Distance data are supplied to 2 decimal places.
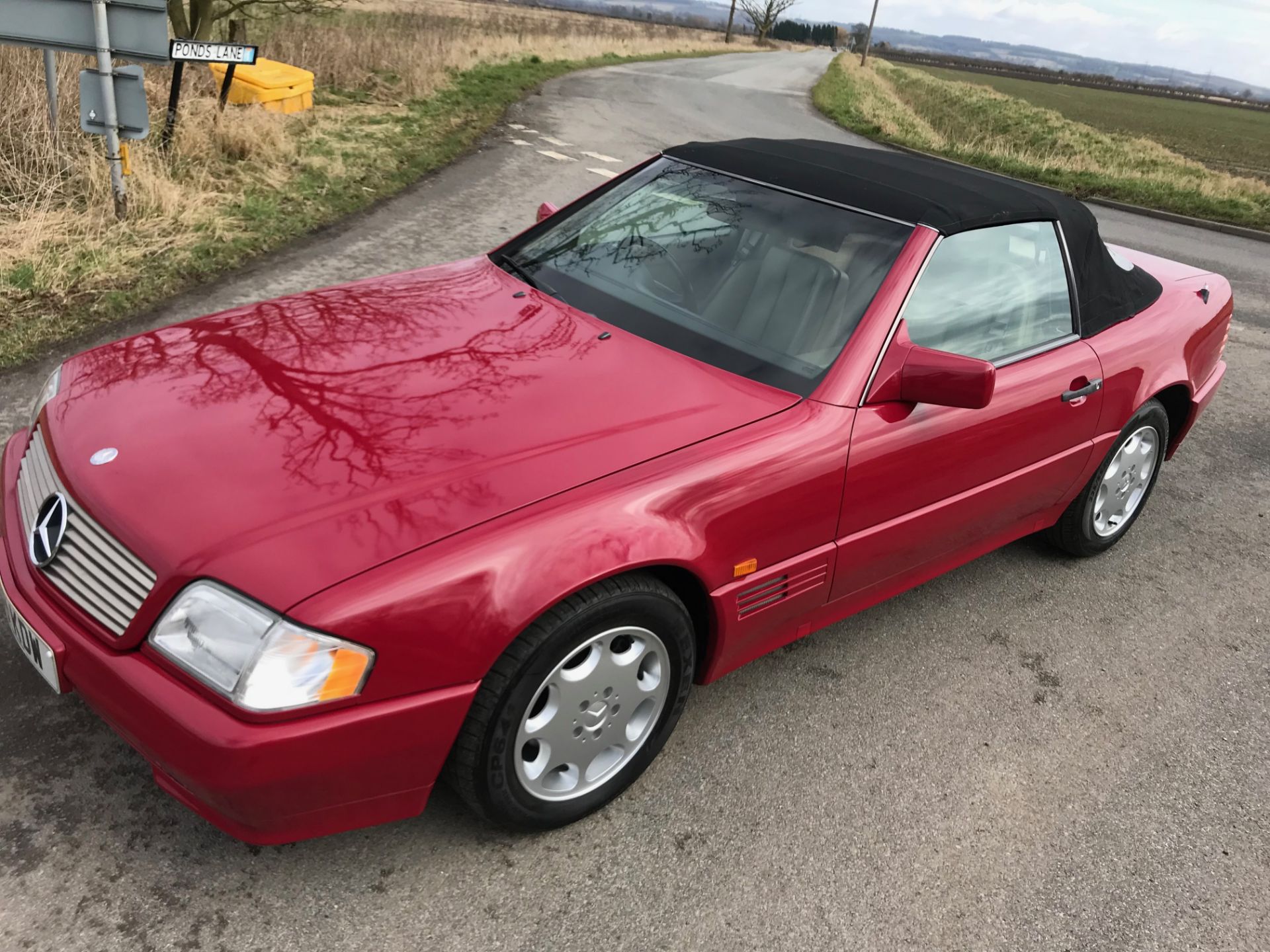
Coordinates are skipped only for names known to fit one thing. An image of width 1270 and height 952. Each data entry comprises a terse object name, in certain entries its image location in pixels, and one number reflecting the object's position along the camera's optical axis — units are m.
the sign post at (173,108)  7.85
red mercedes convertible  2.02
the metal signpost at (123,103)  6.06
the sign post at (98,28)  5.71
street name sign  6.20
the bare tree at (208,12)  11.99
